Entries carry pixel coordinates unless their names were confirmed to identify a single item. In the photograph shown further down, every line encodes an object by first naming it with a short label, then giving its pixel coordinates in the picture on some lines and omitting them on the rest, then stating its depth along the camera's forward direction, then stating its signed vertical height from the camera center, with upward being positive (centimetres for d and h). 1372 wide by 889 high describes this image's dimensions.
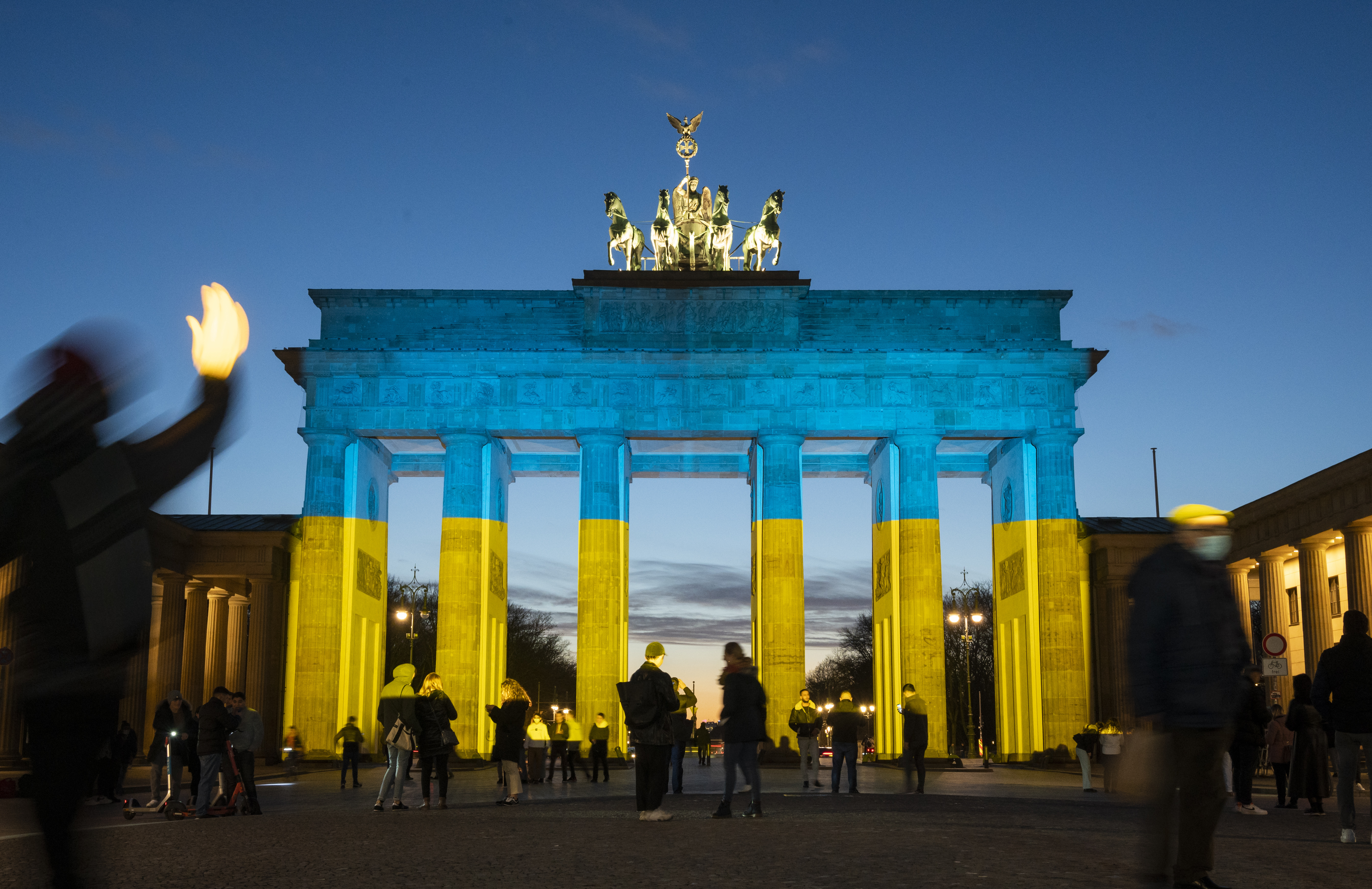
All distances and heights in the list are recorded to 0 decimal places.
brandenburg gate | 4553 +853
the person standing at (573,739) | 3034 -143
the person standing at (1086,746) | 2589 -140
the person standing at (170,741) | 1855 -94
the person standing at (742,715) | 1645 -49
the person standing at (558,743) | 2989 -147
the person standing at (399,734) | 1817 -80
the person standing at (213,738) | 1723 -81
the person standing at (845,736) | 2259 -101
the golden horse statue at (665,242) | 4844 +1497
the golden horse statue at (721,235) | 4841 +1522
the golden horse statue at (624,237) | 4844 +1514
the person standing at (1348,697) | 1222 -20
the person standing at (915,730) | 2270 -92
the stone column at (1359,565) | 3466 +275
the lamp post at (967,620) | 5066 +242
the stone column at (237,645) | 5353 +110
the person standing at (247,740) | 1830 -88
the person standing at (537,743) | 2755 -136
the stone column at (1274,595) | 4297 +250
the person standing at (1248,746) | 1812 -94
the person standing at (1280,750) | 2202 -119
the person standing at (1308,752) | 1789 -101
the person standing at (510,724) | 2097 -78
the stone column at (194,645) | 4688 +94
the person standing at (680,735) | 2302 -103
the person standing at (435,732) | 1856 -78
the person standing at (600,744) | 3005 -150
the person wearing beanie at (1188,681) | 682 -3
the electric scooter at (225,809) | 1723 -170
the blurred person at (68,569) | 436 +33
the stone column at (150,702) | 4253 -94
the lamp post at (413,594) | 5025 +411
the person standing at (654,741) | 1499 -75
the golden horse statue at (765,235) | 4841 +1522
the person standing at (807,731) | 2498 -104
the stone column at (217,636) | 5103 +134
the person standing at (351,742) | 2877 -141
